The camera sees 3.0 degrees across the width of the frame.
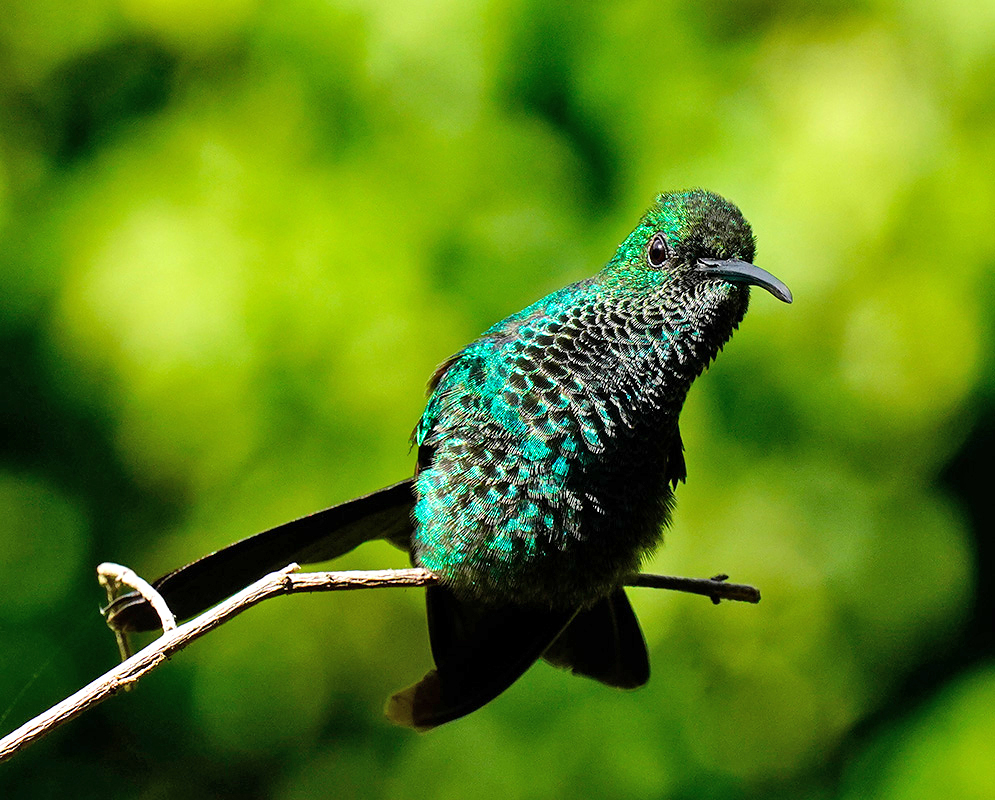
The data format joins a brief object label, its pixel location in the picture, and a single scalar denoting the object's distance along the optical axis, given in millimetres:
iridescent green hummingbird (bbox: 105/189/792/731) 2611
